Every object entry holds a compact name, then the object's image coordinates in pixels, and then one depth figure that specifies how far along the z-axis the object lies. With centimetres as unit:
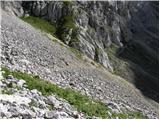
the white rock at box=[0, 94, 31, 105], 1234
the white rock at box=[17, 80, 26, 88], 1441
